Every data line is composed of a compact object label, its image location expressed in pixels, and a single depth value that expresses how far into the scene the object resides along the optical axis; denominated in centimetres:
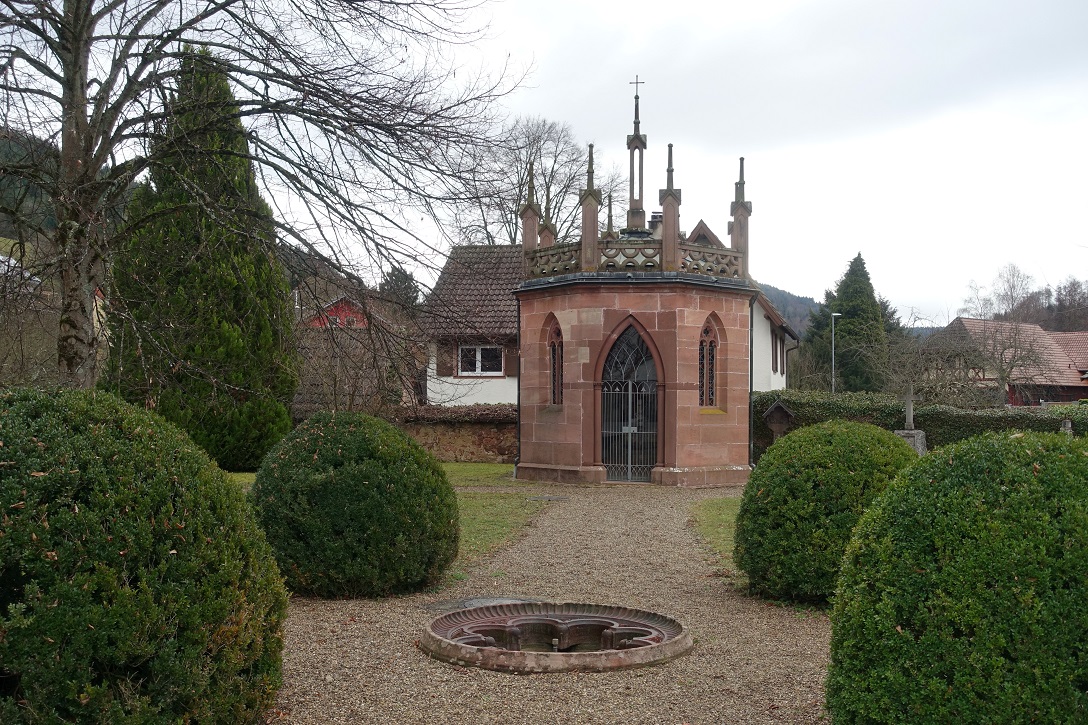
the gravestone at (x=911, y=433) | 2134
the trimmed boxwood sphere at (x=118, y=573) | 364
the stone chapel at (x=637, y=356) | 1994
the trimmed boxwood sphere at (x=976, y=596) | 368
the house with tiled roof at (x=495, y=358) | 3028
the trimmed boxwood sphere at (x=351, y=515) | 808
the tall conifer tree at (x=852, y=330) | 5344
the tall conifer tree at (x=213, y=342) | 1600
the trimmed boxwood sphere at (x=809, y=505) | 789
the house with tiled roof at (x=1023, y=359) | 3750
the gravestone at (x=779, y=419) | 2453
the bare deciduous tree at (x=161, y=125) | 842
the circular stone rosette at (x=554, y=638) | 590
